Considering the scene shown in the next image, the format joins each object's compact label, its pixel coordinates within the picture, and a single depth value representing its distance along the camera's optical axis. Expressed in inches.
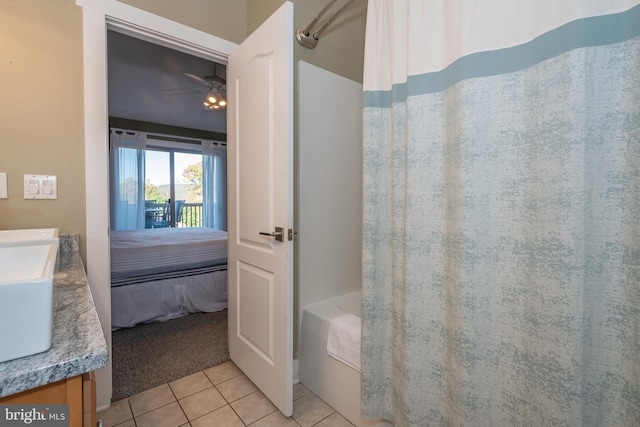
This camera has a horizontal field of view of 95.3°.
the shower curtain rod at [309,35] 67.5
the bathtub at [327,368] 57.3
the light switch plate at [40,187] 52.8
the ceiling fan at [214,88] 120.3
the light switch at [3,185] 50.6
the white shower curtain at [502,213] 29.3
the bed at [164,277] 93.9
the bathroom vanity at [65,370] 18.9
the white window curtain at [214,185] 227.9
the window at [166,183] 195.3
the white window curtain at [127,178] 191.9
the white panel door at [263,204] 55.0
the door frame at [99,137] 56.9
